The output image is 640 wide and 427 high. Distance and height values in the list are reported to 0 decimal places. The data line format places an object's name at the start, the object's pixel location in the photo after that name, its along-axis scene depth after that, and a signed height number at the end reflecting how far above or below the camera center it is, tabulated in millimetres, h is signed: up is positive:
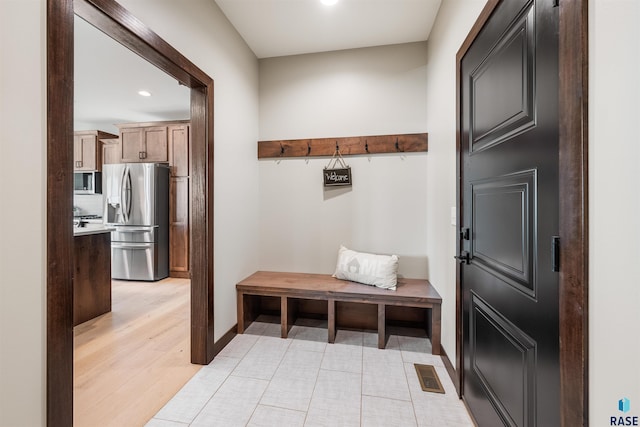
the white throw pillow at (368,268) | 2441 -521
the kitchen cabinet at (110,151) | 4875 +1119
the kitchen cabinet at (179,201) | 4488 +188
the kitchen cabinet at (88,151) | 4980 +1143
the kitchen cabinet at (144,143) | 4512 +1172
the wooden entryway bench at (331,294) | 2244 -710
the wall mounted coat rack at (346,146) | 2717 +698
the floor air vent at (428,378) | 1795 -1160
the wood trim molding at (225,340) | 2193 -1092
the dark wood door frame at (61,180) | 1041 +129
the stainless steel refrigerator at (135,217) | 4230 -66
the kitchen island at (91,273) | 2729 -639
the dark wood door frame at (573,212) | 738 +0
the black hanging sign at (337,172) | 2805 +417
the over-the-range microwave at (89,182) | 5051 +578
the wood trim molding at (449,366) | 1805 -1102
